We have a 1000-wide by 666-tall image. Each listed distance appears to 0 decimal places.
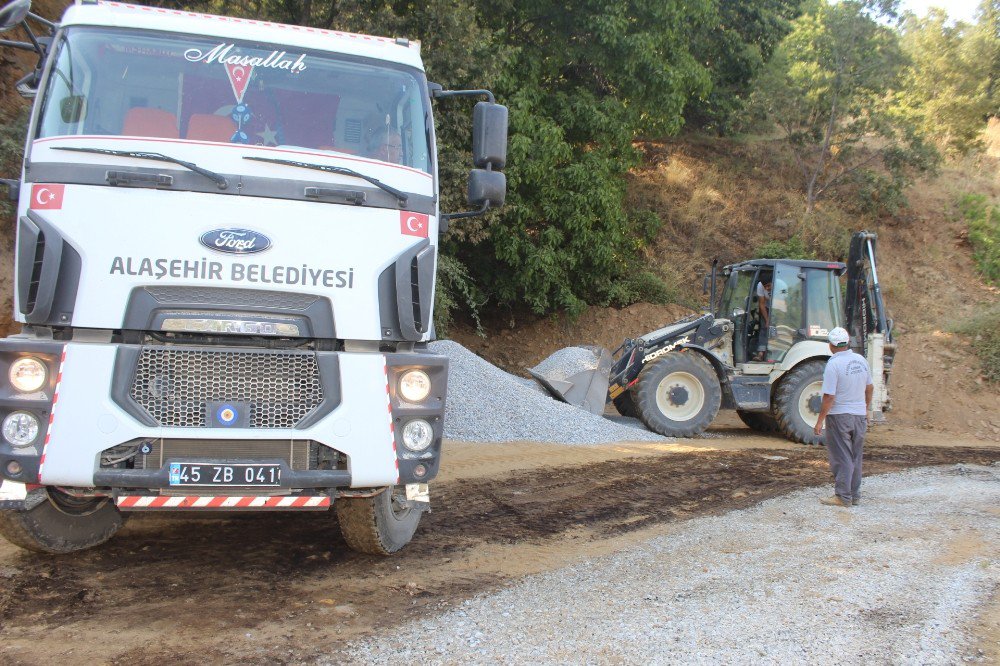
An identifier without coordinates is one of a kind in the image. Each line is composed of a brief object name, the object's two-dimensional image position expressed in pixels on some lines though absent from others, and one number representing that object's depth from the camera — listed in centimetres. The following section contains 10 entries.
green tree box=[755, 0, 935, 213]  2108
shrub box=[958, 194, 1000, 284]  2198
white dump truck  428
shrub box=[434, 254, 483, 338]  1495
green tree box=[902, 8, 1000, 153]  2672
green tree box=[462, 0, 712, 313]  1723
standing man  779
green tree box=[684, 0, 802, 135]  2359
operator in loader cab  1285
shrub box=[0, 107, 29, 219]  1073
